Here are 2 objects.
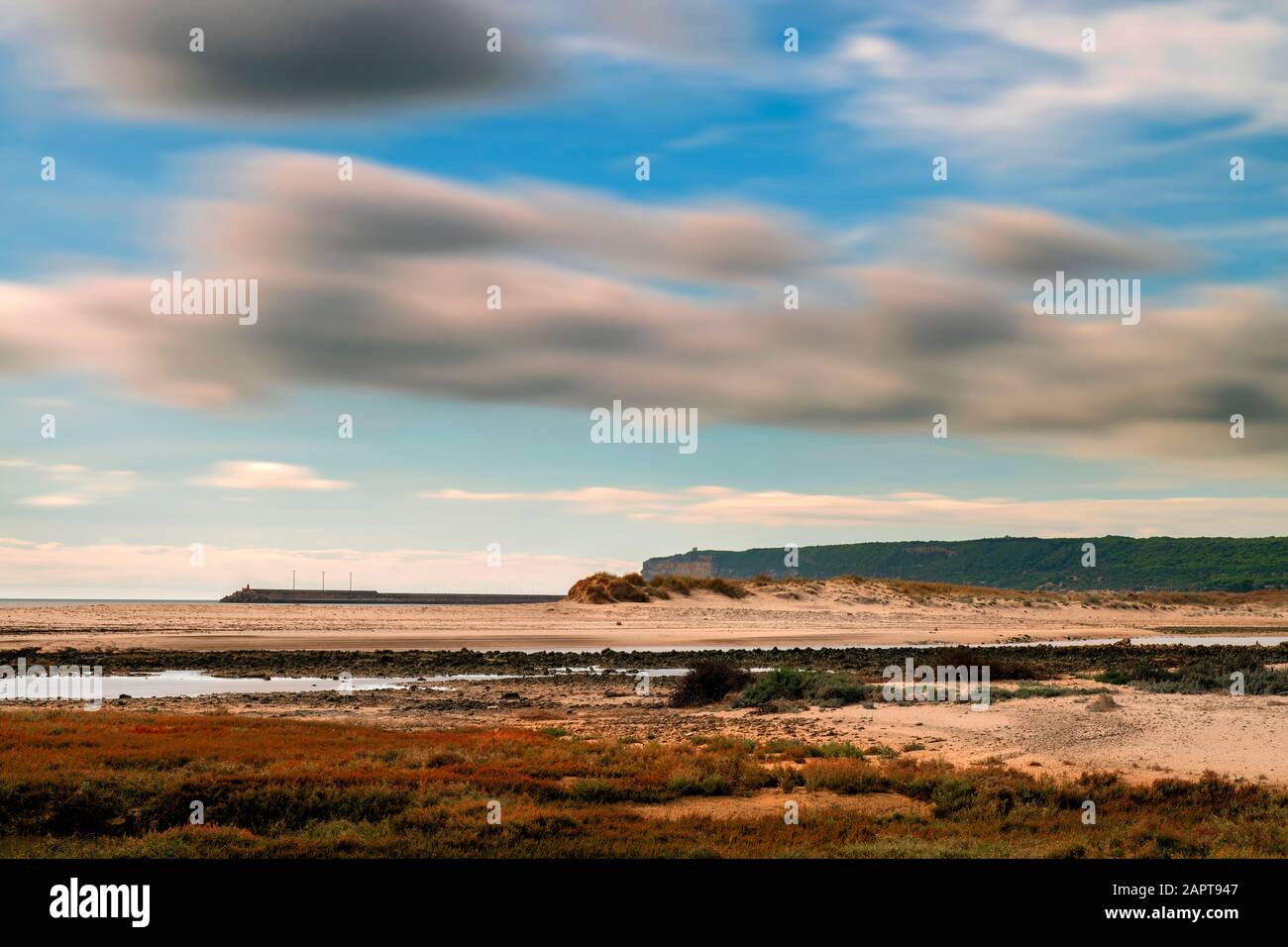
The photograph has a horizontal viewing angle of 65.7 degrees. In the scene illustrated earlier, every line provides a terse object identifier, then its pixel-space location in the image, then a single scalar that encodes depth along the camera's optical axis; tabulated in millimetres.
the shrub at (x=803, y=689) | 34531
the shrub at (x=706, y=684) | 36594
